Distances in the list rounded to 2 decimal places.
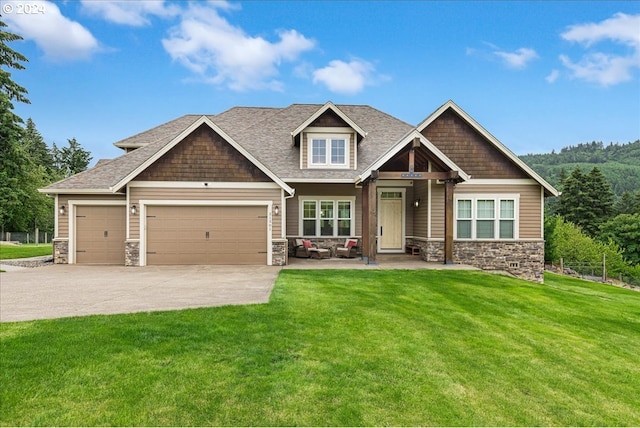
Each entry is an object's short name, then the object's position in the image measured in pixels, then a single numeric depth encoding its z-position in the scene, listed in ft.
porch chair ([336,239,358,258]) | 49.60
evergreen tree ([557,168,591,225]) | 161.58
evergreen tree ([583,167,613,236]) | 159.84
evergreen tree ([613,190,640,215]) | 175.32
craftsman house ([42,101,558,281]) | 42.75
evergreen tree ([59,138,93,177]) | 200.75
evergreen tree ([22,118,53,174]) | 194.45
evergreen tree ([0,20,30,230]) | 72.08
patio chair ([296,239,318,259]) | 49.49
